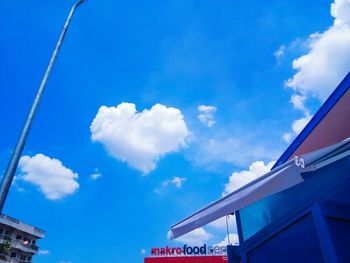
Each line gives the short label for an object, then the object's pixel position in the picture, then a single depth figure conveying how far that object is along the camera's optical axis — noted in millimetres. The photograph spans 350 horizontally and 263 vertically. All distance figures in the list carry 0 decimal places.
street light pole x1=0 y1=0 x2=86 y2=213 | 2975
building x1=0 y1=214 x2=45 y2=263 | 46875
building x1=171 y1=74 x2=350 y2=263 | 2641
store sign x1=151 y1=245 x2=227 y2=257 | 46550
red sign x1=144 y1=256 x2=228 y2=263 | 44756
